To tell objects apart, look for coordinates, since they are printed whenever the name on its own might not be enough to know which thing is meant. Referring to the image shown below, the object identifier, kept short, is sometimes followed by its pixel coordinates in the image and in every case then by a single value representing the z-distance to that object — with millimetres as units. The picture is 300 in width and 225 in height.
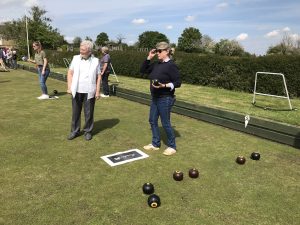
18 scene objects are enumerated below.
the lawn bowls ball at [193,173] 3734
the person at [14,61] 22068
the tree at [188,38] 75153
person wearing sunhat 4217
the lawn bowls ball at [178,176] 3635
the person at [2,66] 19566
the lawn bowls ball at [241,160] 4200
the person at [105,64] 9198
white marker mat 4251
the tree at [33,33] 40202
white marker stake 5629
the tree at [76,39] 71460
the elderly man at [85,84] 4919
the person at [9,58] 22556
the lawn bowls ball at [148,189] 3296
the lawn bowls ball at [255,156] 4373
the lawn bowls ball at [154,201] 3032
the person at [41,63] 8149
